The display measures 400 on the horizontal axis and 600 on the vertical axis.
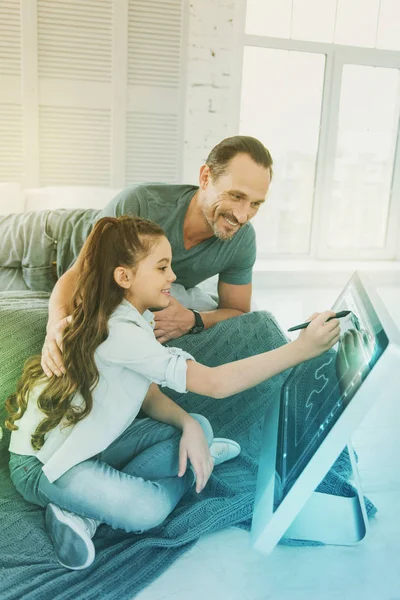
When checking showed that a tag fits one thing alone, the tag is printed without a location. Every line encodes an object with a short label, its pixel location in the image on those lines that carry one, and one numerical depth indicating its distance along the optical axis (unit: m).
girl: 1.24
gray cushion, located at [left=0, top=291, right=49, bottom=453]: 1.48
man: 1.72
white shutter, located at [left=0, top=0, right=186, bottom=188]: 3.56
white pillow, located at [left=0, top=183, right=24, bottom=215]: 2.96
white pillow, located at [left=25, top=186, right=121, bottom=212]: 2.95
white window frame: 4.13
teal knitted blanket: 1.18
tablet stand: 1.35
